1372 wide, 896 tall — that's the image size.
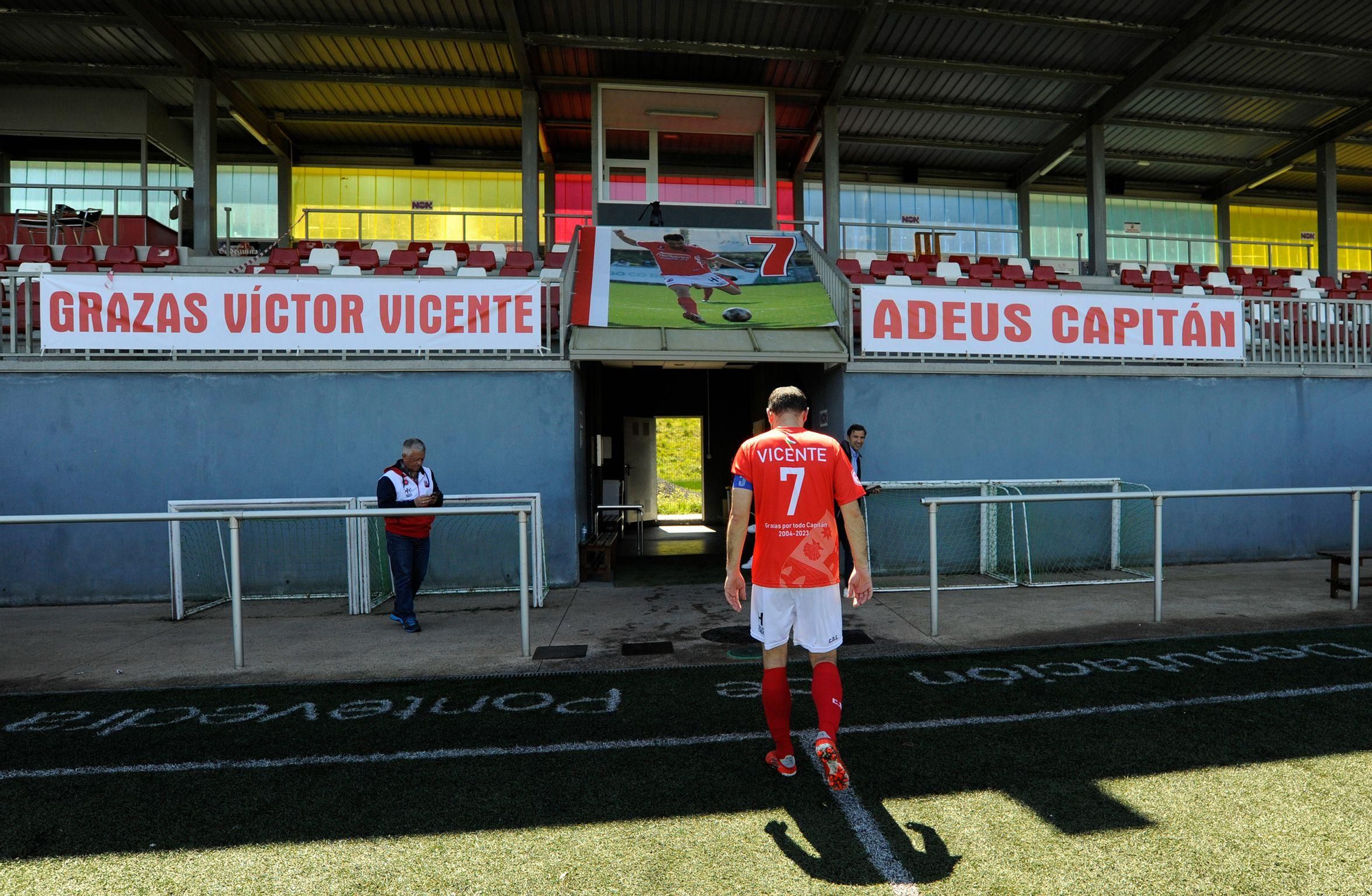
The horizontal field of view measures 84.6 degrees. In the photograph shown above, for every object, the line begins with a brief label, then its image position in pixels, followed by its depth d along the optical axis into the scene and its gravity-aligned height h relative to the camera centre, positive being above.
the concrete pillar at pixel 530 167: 15.20 +5.73
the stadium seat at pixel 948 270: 13.27 +3.06
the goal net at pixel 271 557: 8.06 -1.17
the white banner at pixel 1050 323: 9.09 +1.46
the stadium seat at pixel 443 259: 13.05 +3.32
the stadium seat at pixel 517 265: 12.40 +3.12
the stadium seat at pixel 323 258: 12.66 +3.26
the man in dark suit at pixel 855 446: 7.57 -0.02
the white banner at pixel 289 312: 8.21 +1.54
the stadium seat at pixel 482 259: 13.02 +3.33
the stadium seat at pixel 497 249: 15.03 +4.15
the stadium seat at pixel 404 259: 12.57 +3.31
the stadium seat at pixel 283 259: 12.70 +3.35
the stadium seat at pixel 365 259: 12.29 +3.23
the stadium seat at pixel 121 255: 13.36 +3.53
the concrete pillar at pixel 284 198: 18.00 +6.07
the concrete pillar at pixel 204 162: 14.66 +5.67
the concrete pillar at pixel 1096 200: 16.92 +5.53
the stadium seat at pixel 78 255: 12.99 +3.45
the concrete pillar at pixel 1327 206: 18.06 +5.65
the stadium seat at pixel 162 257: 13.02 +3.50
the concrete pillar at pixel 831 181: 16.25 +5.72
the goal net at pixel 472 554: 8.33 -1.19
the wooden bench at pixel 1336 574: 7.04 -1.28
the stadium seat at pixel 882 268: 13.55 +3.23
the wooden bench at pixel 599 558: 9.00 -1.35
